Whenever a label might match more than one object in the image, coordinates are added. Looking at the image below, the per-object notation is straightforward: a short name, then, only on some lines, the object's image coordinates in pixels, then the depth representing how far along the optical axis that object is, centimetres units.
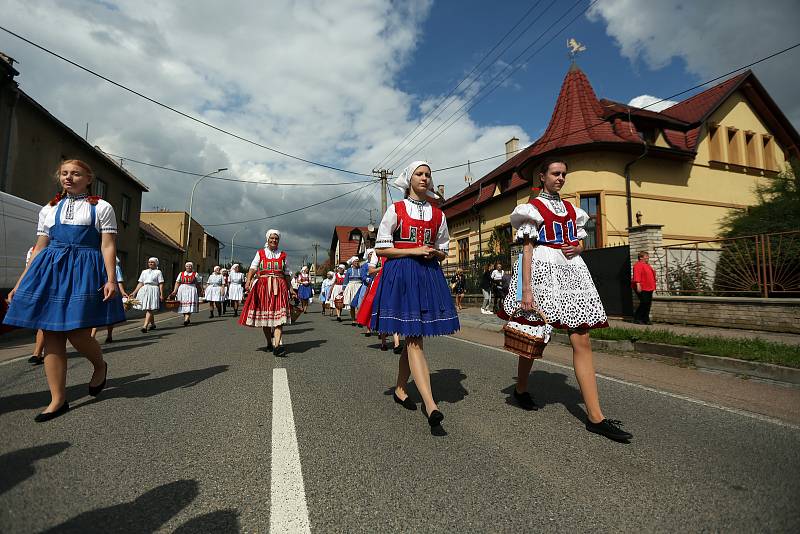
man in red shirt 1019
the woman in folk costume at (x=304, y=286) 1706
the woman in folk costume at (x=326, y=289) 1716
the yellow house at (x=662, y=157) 1639
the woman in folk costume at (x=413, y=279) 320
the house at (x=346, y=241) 5775
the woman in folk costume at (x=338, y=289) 1336
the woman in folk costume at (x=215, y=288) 1669
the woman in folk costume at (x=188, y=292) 1284
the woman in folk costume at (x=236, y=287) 1724
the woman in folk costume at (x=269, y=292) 668
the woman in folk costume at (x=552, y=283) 311
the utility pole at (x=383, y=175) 2604
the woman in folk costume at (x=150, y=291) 1070
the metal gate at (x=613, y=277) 1213
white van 898
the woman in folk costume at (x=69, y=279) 323
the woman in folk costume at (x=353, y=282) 1163
